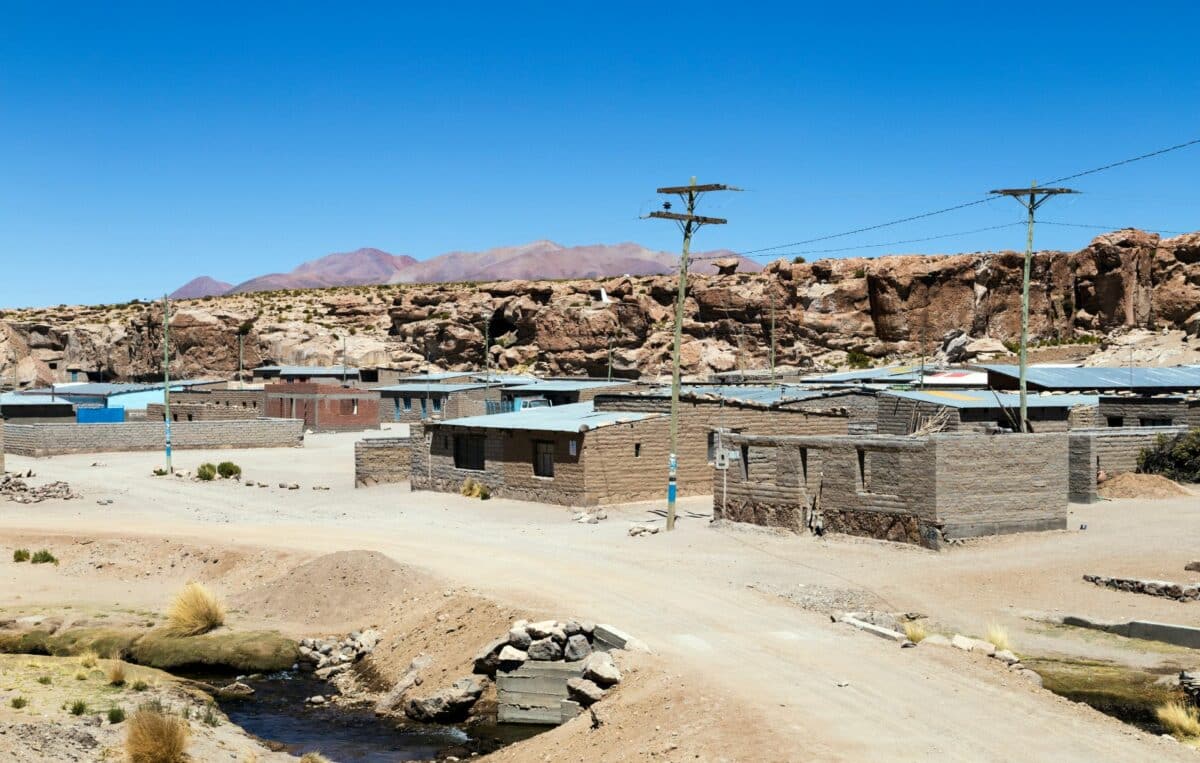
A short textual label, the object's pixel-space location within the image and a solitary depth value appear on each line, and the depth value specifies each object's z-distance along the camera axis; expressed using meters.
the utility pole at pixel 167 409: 48.25
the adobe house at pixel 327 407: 73.38
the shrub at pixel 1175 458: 36.81
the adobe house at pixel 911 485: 26.11
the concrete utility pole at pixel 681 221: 30.77
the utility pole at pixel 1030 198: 35.12
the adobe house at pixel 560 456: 35.22
